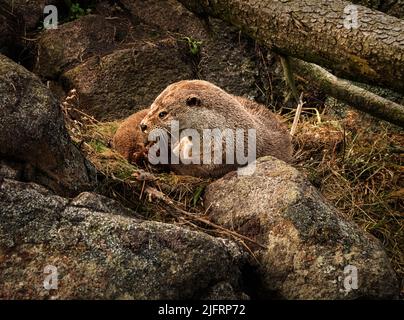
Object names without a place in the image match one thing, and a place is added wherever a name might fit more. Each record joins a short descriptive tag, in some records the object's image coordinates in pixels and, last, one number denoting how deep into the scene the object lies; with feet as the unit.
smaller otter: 22.33
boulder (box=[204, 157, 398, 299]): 16.05
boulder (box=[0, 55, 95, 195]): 16.01
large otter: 21.24
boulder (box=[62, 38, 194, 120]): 26.04
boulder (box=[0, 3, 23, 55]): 26.37
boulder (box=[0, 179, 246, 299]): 13.89
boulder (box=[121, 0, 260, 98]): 27.50
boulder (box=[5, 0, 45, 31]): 26.96
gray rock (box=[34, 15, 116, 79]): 26.61
